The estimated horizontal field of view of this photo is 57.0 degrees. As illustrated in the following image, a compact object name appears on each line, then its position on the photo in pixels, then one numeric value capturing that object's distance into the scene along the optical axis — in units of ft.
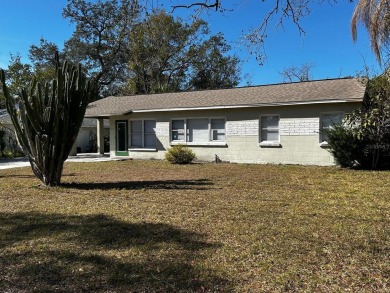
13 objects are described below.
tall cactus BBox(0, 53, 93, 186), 30.94
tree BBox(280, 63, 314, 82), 125.59
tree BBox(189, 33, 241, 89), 117.70
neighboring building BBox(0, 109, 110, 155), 95.21
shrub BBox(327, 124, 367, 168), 44.50
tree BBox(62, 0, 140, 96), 114.32
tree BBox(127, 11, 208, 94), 108.27
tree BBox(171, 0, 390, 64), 18.56
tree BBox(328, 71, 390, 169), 43.73
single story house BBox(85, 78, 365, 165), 50.62
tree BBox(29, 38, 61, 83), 121.90
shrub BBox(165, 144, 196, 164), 56.54
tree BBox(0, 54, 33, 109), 99.62
